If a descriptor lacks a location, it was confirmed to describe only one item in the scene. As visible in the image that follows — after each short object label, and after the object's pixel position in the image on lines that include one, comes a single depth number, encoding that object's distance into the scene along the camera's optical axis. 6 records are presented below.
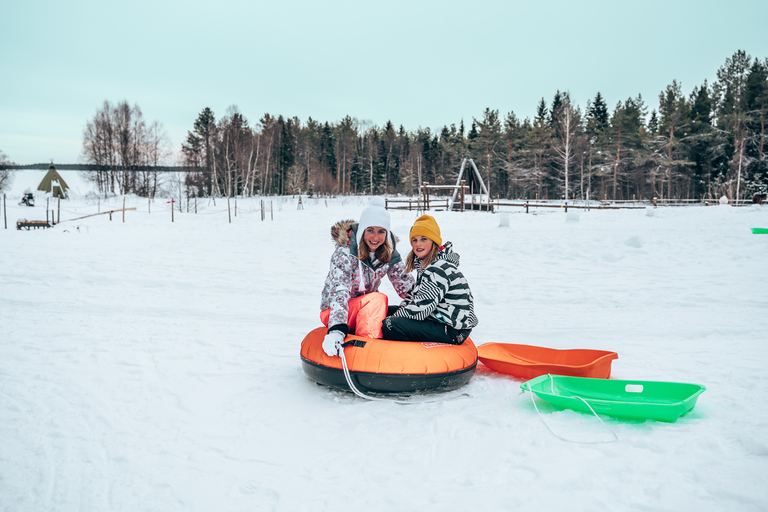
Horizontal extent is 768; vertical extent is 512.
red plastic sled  3.50
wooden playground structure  23.22
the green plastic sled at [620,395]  2.77
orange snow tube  3.21
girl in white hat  3.46
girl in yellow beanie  3.41
